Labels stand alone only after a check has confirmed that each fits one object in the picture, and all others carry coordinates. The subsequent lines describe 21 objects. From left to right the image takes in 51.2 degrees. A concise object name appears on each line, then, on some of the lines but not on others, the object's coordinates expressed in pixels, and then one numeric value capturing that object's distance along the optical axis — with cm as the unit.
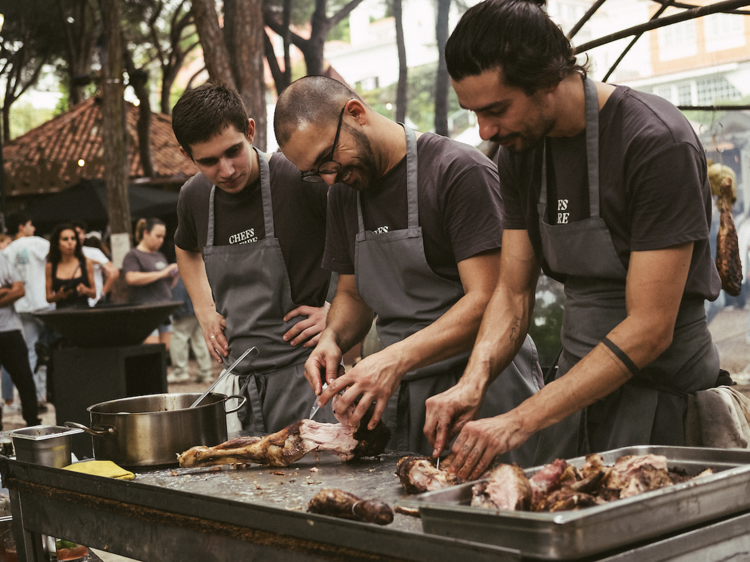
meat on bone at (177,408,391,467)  213
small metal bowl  224
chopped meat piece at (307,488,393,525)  148
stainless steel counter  136
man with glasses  227
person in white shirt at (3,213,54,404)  822
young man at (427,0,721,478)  178
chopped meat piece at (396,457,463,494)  173
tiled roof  1673
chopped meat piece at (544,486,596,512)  131
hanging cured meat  313
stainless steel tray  119
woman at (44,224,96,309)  743
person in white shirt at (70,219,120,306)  851
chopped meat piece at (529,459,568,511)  148
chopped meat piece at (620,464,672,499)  140
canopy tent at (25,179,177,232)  1330
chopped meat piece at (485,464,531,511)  140
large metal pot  219
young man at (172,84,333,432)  294
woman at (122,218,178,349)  848
